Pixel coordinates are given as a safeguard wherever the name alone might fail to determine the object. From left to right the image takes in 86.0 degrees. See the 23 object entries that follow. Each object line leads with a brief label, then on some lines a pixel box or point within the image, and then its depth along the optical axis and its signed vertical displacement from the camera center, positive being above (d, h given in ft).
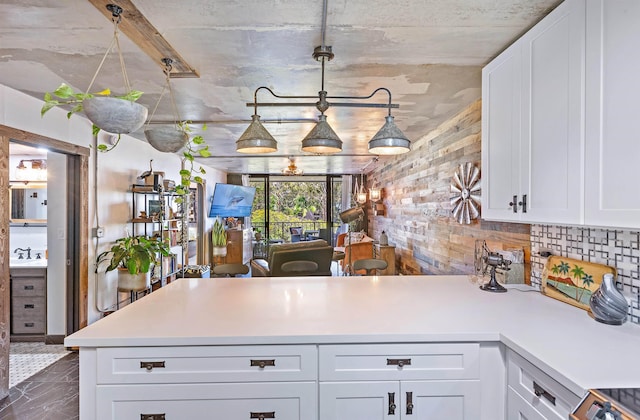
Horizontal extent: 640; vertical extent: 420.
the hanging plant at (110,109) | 4.58 +1.33
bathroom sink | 11.98 -2.03
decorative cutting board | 5.43 -1.22
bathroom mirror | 14.05 +0.19
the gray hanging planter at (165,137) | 6.77 +1.39
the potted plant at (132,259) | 12.17 -1.90
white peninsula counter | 4.57 -2.18
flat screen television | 26.47 +0.52
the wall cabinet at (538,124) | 4.61 +1.33
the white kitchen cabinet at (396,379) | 4.66 -2.36
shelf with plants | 14.87 -0.56
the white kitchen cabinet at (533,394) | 3.67 -2.19
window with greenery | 31.78 +0.21
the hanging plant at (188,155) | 7.48 +1.17
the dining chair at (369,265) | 12.50 -2.13
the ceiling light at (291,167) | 20.13 +2.37
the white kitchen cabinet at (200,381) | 4.59 -2.35
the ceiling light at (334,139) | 6.07 +1.23
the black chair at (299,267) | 14.49 -2.57
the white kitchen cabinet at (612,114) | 3.84 +1.12
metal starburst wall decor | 9.59 +0.43
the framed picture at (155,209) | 15.39 -0.10
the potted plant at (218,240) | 25.55 -2.47
